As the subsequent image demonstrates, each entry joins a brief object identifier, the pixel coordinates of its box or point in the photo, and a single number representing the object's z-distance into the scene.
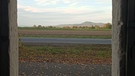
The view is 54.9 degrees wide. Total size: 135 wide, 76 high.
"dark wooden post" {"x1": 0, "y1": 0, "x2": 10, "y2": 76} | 1.48
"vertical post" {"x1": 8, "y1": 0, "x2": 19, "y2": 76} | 1.53
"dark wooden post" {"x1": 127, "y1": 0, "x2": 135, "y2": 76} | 1.42
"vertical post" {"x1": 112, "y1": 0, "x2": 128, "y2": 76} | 1.46
